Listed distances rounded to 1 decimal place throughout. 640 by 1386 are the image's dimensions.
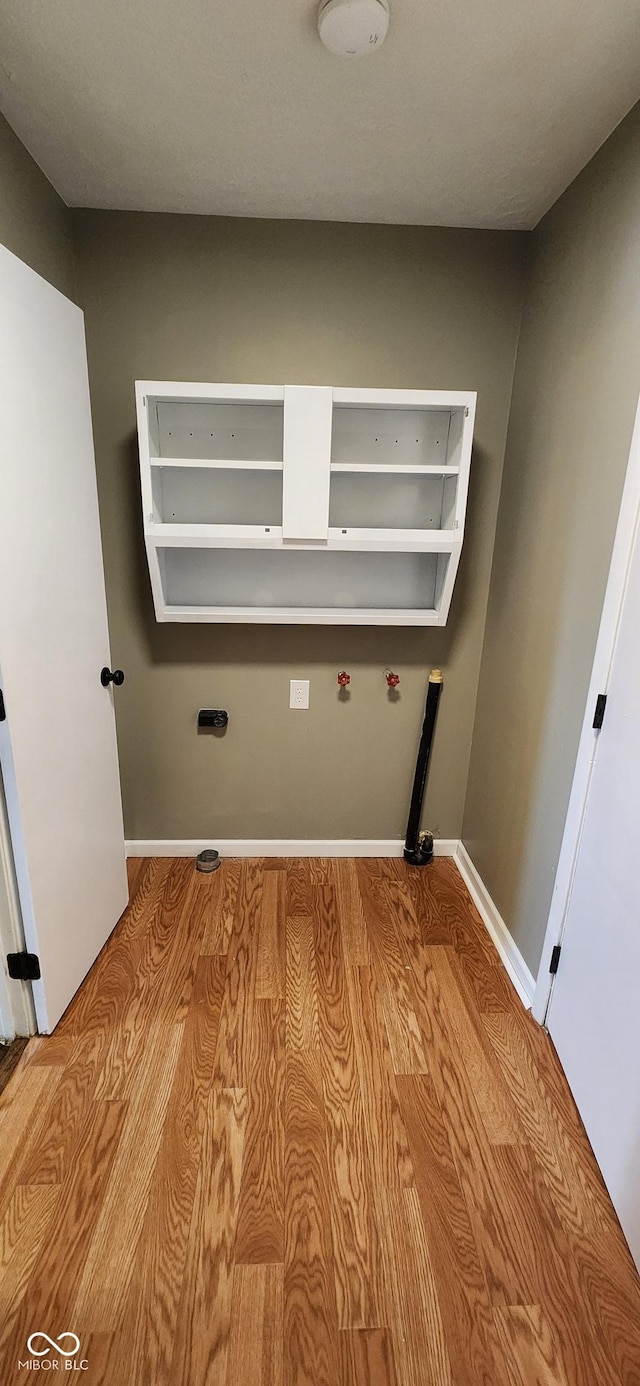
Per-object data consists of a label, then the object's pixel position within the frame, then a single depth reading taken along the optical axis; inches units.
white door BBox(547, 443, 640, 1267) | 50.2
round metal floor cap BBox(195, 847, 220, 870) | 98.0
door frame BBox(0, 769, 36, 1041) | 59.8
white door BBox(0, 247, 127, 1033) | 55.1
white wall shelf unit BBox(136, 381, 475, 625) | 73.1
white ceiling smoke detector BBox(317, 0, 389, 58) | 43.5
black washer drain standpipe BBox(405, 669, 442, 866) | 92.2
